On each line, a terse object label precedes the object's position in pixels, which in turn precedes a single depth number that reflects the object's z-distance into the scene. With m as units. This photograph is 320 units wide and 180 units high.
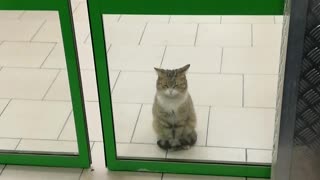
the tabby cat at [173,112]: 2.63
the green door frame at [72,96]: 2.39
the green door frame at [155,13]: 2.28
